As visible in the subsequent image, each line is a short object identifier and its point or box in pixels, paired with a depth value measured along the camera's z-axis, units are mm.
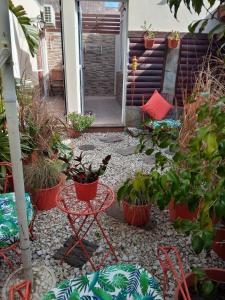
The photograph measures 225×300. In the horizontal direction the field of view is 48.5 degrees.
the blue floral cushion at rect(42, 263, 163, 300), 1261
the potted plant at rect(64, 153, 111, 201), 1624
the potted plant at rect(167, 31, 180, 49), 4340
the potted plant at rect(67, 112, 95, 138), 4504
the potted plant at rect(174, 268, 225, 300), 1313
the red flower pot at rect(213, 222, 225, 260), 1829
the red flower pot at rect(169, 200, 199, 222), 2224
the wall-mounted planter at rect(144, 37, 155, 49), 4341
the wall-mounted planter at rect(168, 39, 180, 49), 4370
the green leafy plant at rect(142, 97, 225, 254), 771
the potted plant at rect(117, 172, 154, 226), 2229
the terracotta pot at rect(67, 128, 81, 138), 4558
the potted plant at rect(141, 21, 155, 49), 4340
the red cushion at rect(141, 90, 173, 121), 4629
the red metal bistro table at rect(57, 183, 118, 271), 1716
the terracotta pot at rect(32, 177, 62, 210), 2412
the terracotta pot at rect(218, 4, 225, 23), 957
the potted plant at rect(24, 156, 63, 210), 2404
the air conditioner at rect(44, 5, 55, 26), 6367
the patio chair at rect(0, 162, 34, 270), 1590
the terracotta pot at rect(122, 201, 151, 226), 2225
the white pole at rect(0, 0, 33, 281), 1071
